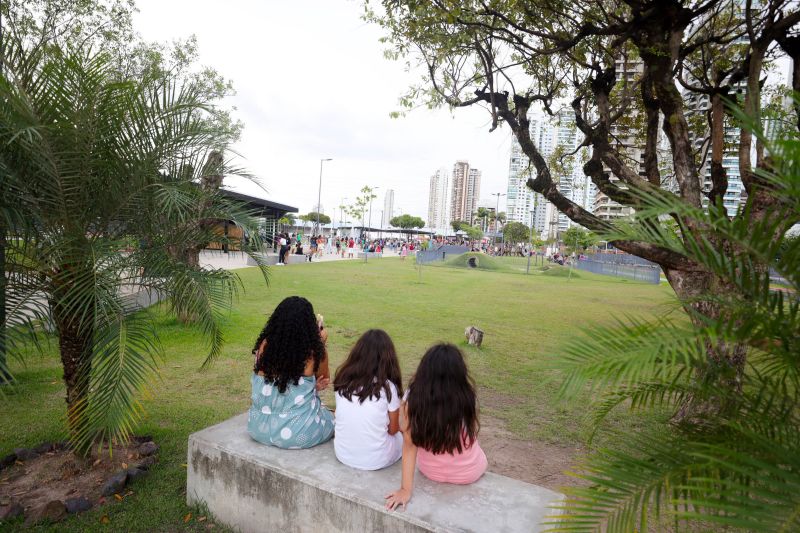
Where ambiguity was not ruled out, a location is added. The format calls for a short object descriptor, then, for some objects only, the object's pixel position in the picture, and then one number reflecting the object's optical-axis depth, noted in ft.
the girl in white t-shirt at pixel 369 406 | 9.68
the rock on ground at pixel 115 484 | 11.36
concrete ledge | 8.30
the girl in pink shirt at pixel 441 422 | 8.82
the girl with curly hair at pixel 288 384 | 10.61
